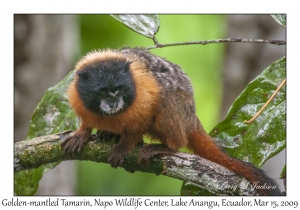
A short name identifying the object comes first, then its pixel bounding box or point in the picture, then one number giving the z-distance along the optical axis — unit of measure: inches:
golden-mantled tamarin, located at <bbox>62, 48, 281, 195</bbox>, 252.2
